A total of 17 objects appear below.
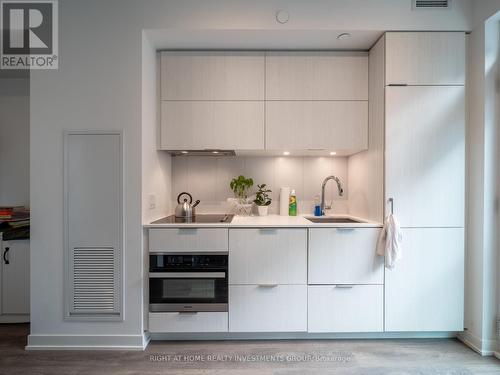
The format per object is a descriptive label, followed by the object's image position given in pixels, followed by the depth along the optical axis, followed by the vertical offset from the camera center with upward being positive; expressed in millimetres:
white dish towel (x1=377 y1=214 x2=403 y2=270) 2033 -425
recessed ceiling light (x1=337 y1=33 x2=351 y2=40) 2160 +1187
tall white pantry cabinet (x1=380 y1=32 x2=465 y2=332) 2131 +70
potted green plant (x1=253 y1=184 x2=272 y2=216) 2699 -158
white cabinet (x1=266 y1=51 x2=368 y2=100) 2375 +944
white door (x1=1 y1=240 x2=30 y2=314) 2436 -815
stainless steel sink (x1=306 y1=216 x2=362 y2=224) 2535 -321
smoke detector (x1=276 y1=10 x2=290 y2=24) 2092 +1285
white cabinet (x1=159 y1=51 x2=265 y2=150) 2371 +749
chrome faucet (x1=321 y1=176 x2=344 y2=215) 2654 -6
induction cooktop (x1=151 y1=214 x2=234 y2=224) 2270 -299
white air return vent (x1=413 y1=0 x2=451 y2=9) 2113 +1398
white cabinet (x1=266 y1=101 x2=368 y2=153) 2379 +529
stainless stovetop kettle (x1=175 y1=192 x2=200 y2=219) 2391 -221
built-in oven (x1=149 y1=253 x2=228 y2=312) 2125 -752
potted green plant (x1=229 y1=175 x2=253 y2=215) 2693 -59
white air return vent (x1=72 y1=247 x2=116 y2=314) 2088 -703
